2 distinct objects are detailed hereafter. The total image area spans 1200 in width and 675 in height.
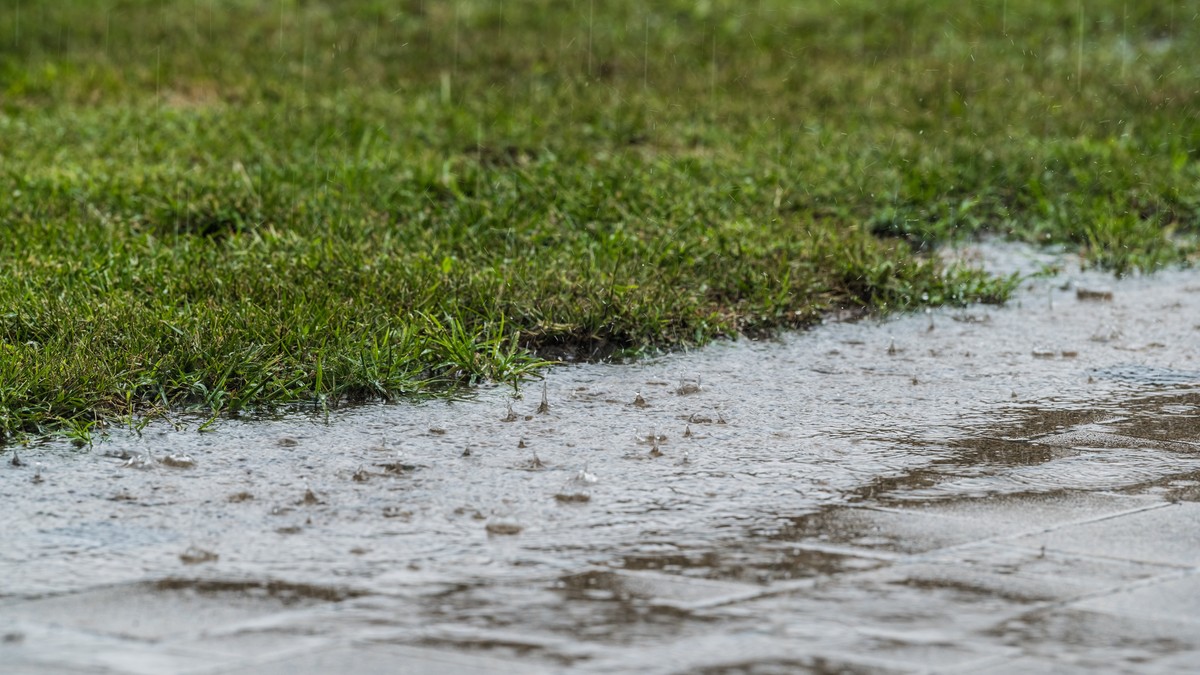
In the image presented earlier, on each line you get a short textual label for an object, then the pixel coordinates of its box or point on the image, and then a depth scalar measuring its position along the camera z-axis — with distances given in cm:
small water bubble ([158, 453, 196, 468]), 804
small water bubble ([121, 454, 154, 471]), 802
